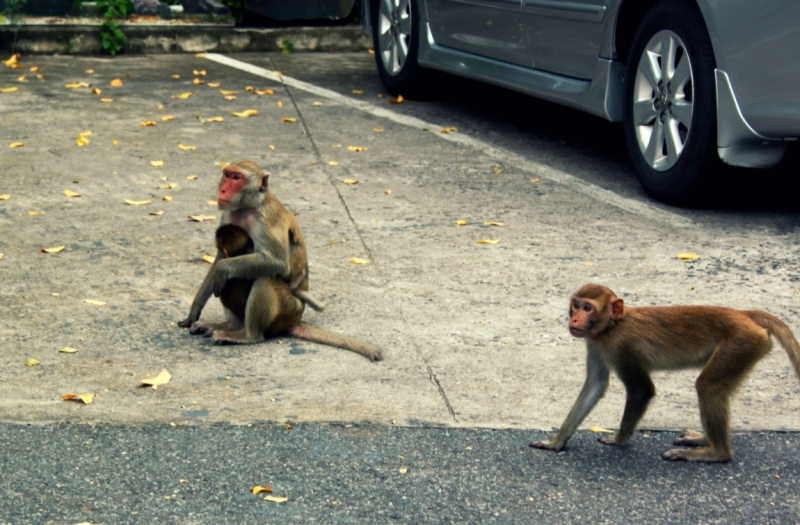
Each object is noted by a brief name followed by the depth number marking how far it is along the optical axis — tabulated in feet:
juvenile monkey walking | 11.43
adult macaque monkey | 14.80
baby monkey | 15.12
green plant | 36.96
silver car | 18.37
